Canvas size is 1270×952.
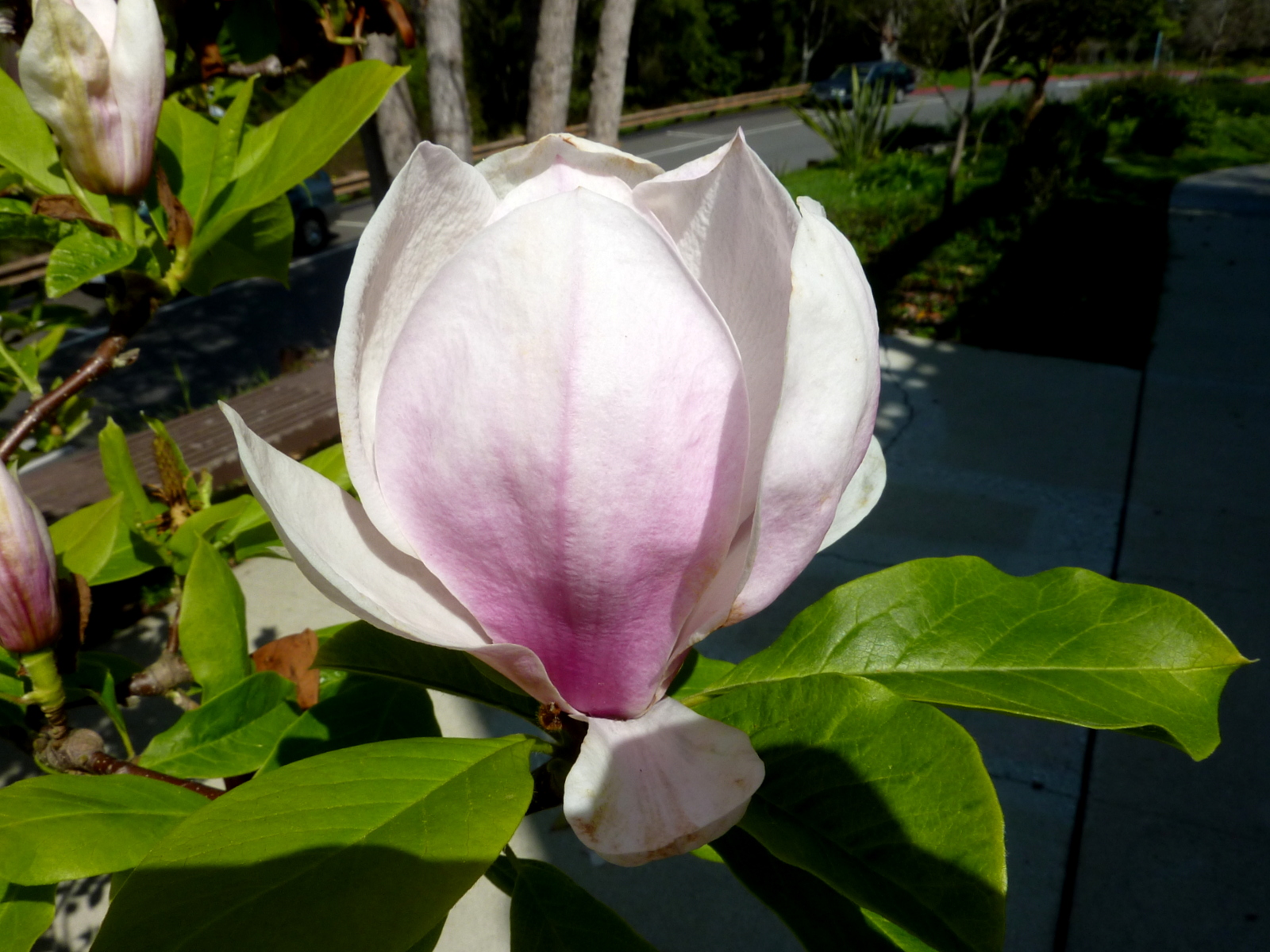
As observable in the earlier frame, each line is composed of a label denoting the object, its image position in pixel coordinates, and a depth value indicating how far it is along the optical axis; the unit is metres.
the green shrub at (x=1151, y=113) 12.21
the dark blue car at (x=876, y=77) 21.92
